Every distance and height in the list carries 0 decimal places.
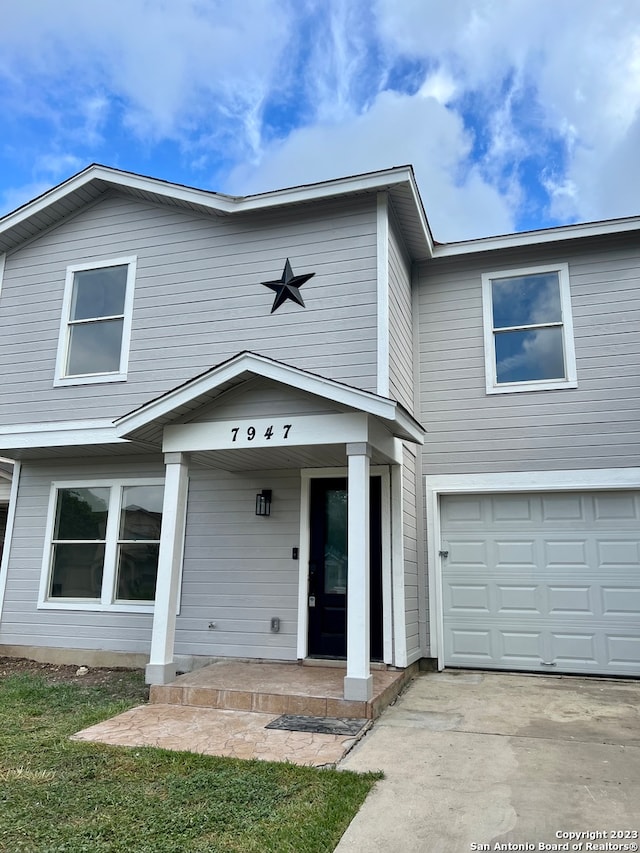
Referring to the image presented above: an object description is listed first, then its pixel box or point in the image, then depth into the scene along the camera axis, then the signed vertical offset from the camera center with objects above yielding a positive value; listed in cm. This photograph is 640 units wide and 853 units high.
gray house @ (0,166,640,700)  672 +146
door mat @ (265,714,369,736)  467 -124
